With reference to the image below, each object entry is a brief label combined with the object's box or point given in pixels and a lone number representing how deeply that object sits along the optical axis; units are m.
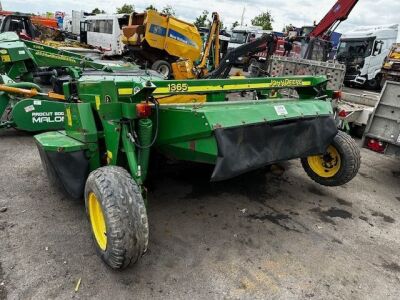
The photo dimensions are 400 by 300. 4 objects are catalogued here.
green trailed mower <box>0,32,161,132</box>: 5.49
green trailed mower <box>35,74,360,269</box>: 2.61
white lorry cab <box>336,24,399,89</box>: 16.92
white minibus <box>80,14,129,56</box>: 21.06
